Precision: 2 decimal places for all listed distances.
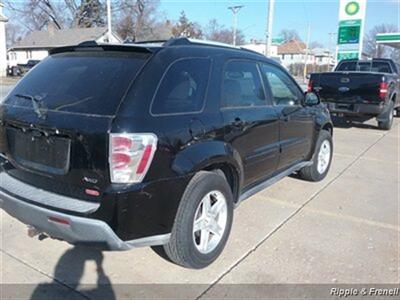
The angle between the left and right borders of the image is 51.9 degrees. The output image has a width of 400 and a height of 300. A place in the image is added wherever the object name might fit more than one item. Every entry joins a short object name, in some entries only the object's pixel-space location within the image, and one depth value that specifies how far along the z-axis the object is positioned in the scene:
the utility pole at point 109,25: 27.34
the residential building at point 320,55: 103.38
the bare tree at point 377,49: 65.88
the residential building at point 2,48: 39.72
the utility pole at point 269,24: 16.45
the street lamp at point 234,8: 46.01
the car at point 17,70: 41.62
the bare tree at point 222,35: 79.94
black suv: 2.75
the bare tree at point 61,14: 50.62
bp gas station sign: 20.03
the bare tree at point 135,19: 53.53
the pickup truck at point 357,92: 10.15
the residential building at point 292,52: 105.75
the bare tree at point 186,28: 77.83
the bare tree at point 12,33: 83.25
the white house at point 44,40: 55.56
